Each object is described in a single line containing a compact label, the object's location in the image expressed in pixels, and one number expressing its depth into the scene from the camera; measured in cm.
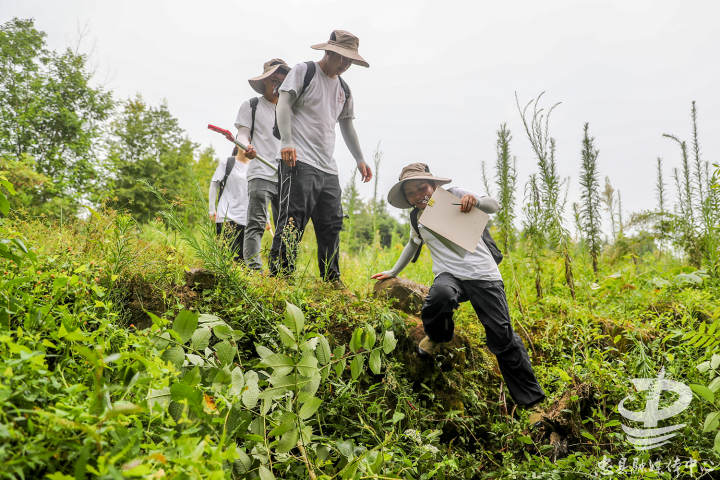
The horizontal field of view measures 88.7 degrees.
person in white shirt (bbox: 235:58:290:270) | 342
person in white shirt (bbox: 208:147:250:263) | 467
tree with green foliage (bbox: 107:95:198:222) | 1778
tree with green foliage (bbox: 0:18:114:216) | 1218
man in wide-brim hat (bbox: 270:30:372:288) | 312
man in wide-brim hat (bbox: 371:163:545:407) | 254
